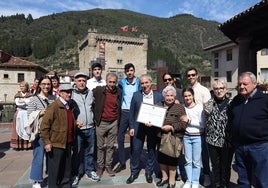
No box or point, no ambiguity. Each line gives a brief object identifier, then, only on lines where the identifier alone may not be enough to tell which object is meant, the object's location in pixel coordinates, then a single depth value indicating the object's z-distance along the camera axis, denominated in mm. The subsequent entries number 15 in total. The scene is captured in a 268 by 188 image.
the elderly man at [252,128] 2300
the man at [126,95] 3685
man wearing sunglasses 3172
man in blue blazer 3303
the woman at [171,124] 2992
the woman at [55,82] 4030
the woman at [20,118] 4865
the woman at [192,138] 3033
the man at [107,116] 3450
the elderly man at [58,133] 2770
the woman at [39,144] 3110
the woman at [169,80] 3562
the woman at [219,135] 2822
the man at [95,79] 3708
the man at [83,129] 3288
